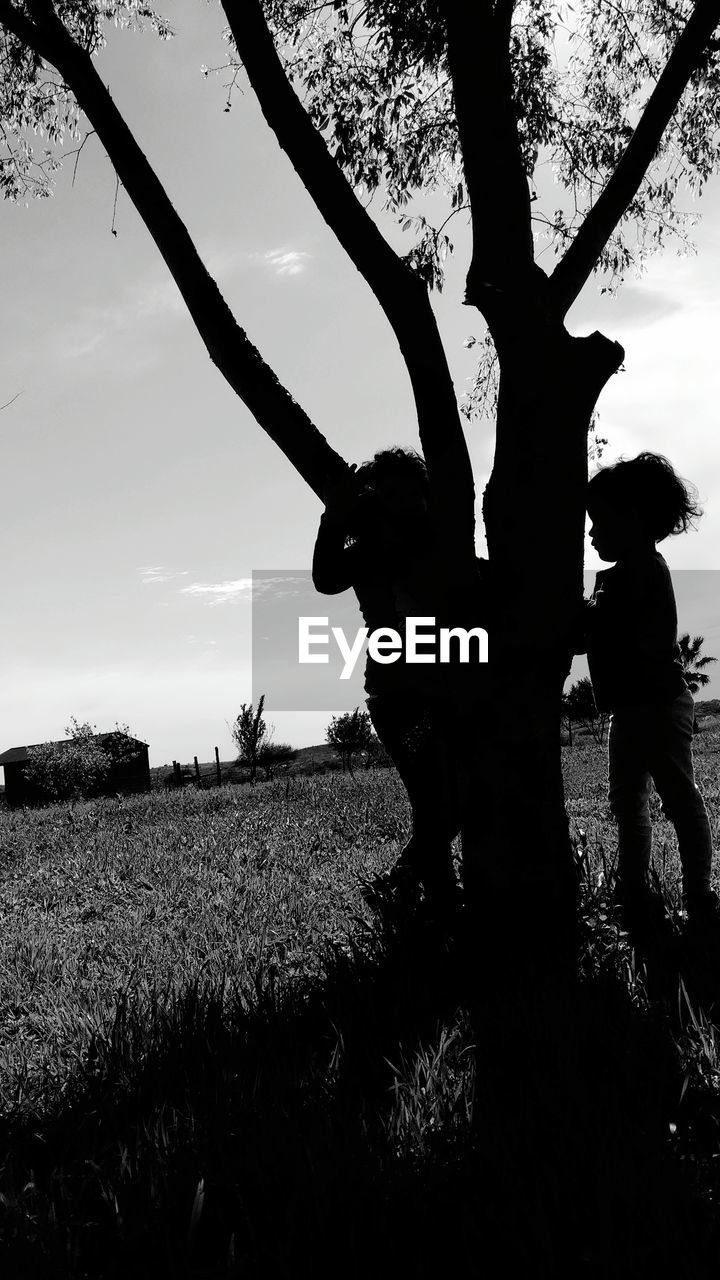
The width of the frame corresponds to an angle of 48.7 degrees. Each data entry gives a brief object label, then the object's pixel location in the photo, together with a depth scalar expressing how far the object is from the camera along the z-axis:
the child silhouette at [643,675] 3.81
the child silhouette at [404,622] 3.92
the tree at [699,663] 73.57
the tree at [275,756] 52.72
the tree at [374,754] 45.94
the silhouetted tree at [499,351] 3.51
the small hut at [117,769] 56.38
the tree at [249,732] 40.78
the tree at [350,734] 45.84
